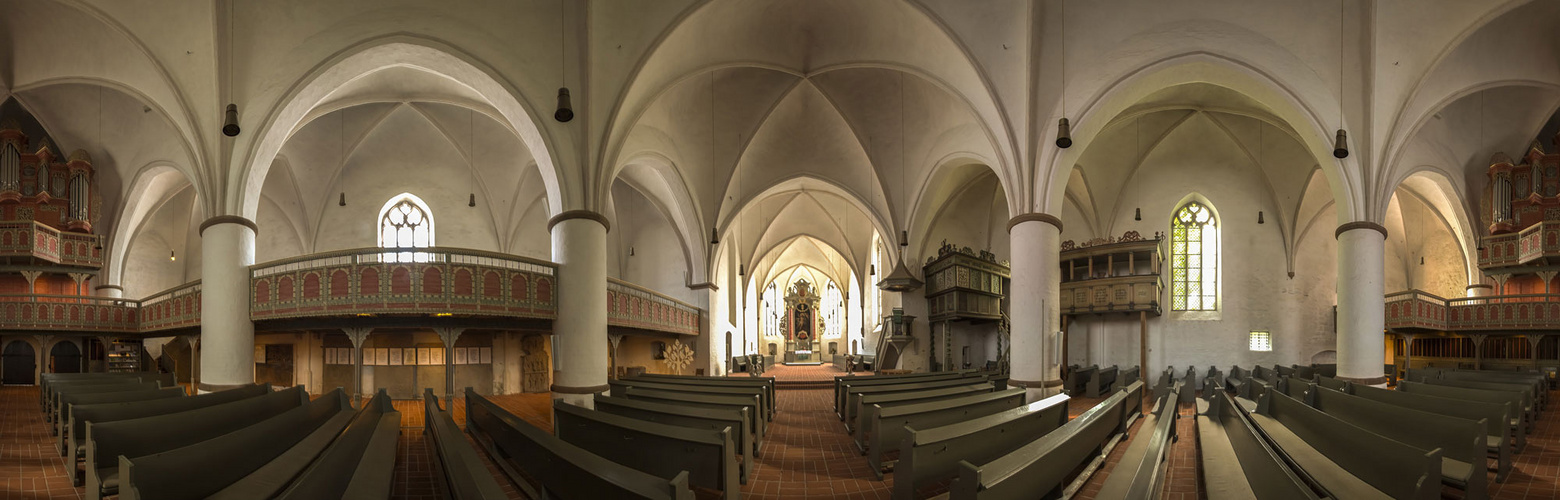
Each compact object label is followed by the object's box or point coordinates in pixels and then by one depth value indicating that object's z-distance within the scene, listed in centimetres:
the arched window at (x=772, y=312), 4134
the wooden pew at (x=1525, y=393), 866
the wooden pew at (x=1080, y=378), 1522
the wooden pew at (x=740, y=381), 1042
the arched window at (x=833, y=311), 4134
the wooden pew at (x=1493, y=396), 760
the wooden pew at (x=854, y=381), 1040
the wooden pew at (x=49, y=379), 936
